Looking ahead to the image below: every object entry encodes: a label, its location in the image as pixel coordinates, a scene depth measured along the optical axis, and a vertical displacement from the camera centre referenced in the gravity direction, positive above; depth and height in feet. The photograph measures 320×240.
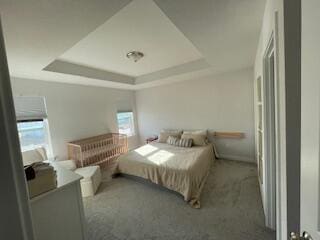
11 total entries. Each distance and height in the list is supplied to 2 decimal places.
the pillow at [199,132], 12.95 -2.10
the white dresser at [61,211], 3.85 -2.48
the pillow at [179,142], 12.26 -2.68
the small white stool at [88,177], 8.71 -3.55
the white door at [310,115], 1.55 -0.19
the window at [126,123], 16.43 -1.10
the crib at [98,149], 11.27 -2.72
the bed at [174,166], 7.77 -3.26
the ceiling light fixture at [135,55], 8.22 +3.06
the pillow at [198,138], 12.35 -2.52
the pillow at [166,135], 14.05 -2.30
